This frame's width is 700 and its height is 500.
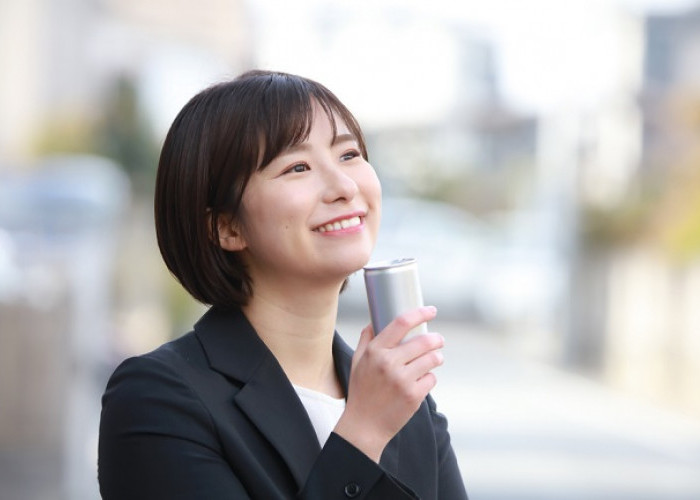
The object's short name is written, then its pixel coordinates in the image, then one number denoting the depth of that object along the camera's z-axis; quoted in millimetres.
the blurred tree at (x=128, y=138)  23688
